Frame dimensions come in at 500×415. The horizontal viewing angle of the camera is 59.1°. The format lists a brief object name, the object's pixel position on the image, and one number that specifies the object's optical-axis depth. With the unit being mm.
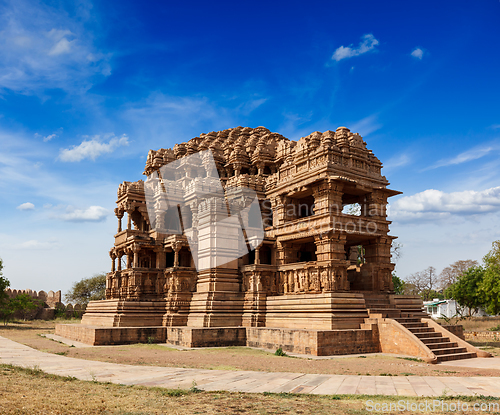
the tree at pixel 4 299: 37875
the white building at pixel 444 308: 61781
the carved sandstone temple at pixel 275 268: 18922
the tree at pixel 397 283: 47997
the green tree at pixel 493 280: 39659
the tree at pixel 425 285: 81338
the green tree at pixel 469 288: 50469
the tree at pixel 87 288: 61688
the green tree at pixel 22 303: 39375
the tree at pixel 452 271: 82562
